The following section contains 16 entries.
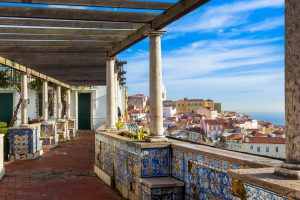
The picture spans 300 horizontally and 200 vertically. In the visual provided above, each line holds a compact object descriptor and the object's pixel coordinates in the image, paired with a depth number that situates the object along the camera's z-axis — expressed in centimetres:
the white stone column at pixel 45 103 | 1554
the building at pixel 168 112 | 8769
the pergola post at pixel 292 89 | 287
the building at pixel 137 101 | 8175
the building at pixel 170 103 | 11000
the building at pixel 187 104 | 10769
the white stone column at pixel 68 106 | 2092
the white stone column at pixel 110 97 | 920
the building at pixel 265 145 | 4575
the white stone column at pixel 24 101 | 1188
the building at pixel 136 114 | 5738
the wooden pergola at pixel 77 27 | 546
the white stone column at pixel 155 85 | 621
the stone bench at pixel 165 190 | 521
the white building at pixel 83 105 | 2423
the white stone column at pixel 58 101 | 1839
